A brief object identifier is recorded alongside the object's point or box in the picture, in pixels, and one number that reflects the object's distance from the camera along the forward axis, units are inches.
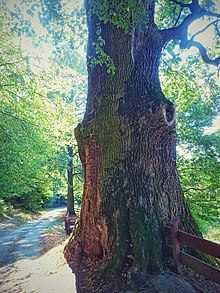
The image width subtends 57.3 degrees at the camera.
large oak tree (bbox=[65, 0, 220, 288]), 151.3
